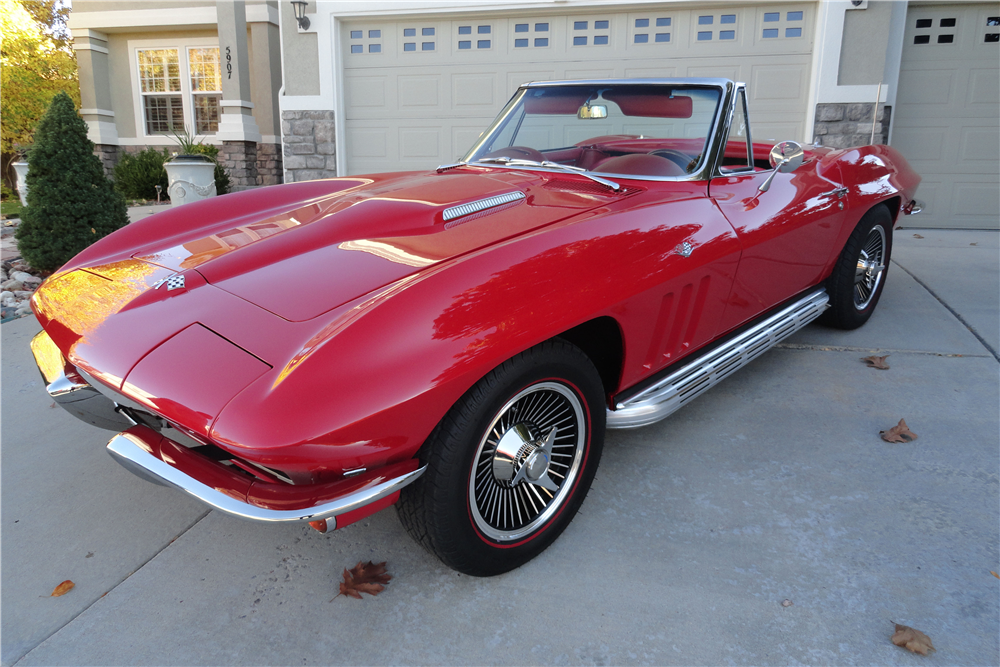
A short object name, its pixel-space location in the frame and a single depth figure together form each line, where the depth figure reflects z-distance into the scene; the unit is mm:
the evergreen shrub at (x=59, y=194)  5223
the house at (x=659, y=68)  7227
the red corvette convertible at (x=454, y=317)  1539
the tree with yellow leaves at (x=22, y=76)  13086
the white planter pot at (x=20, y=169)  11011
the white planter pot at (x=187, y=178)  9109
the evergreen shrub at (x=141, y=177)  11719
